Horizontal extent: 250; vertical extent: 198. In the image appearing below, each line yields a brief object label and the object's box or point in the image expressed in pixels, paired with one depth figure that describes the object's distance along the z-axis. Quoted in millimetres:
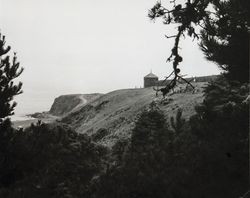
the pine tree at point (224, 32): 7457
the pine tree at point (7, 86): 17219
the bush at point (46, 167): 15953
